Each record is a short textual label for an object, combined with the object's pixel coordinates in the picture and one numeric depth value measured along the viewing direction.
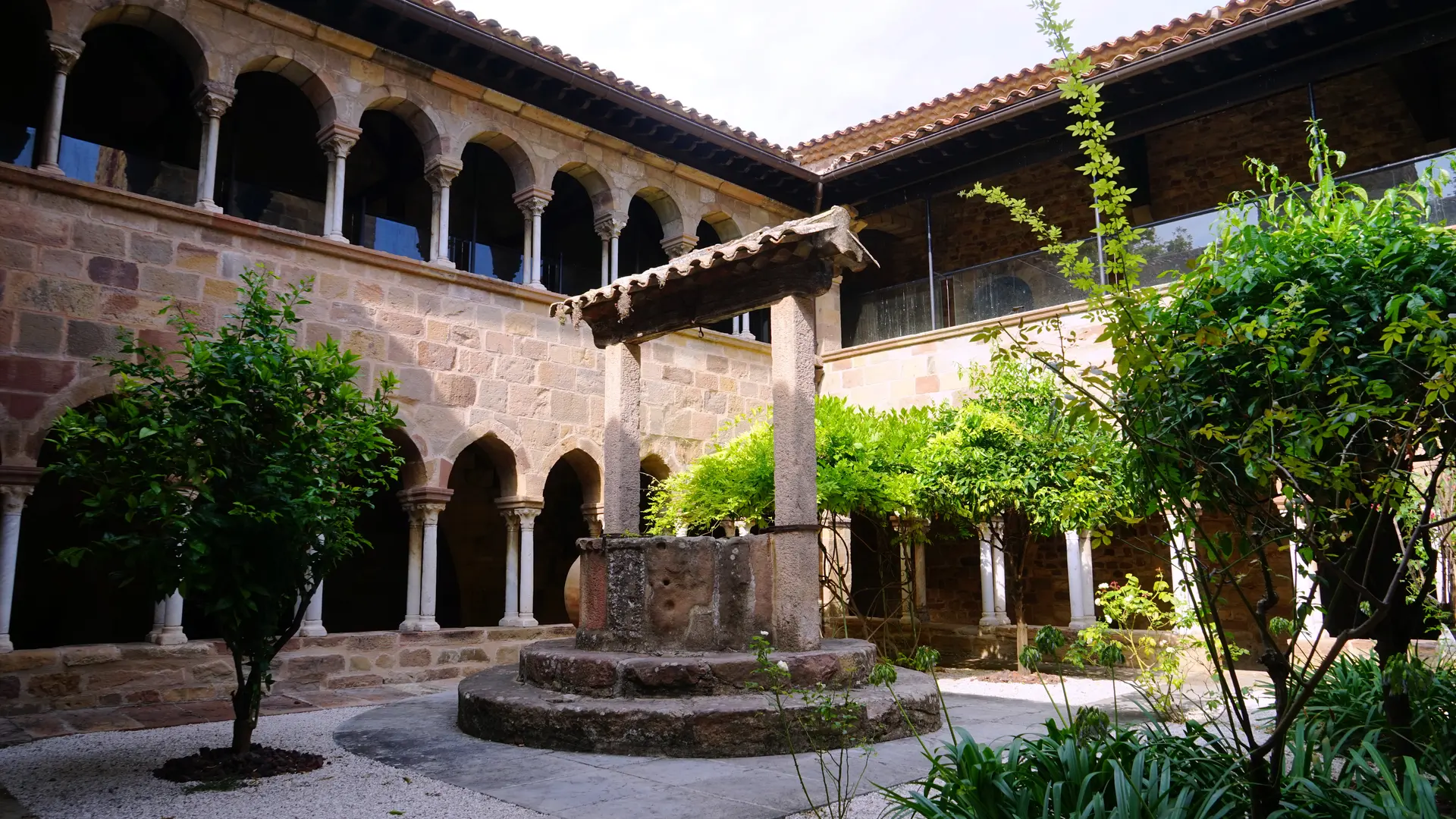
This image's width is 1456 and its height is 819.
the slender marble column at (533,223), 10.02
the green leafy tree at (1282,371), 2.49
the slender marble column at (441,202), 9.36
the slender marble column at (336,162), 8.73
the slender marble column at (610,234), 10.59
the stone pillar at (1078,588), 9.77
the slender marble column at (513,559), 9.66
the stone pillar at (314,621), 8.06
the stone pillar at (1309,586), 7.51
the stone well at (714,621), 4.88
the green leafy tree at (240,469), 4.32
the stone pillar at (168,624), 7.29
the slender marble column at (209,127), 8.02
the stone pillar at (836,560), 8.88
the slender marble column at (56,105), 7.25
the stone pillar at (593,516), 10.38
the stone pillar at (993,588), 10.44
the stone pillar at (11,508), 6.79
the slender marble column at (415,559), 8.92
